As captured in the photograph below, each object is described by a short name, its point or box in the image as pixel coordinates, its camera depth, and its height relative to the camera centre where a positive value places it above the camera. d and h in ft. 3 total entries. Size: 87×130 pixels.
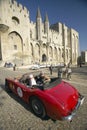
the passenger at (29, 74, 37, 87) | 11.48 -2.52
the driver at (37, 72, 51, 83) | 11.86 -2.36
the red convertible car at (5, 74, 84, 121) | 7.89 -4.01
